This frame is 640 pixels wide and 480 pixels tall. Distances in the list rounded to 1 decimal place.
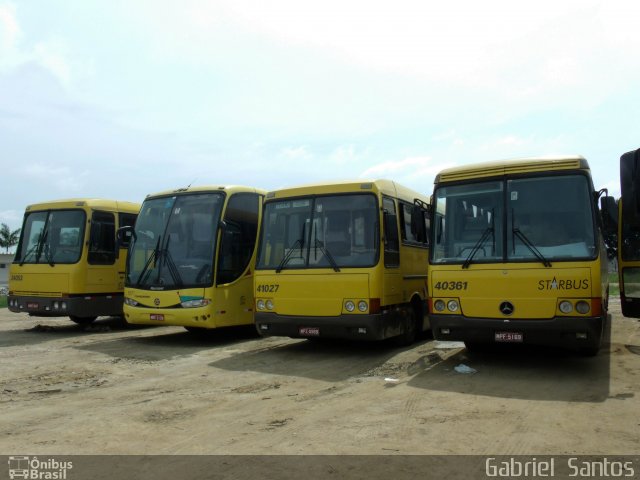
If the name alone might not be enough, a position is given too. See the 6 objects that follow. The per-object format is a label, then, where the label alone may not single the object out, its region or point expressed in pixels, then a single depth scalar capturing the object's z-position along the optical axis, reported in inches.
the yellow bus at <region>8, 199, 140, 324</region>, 523.5
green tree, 2647.6
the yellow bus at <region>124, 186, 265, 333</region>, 436.5
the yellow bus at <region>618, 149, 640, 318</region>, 389.7
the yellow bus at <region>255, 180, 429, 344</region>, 368.5
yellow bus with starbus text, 293.7
